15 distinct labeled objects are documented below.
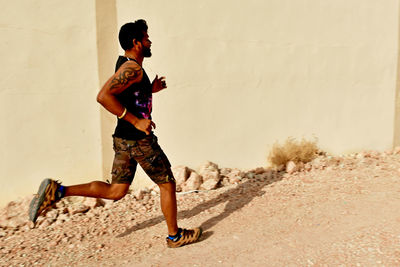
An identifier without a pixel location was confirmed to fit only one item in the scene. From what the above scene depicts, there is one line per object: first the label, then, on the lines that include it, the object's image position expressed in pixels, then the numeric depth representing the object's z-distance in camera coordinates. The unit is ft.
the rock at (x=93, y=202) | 12.96
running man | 8.57
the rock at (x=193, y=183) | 14.32
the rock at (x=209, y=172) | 14.69
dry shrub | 16.11
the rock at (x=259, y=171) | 15.93
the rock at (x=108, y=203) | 13.02
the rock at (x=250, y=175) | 15.51
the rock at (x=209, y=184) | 14.37
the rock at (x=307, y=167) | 15.85
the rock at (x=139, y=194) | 13.61
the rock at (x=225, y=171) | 15.39
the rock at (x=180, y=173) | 14.44
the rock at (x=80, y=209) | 12.54
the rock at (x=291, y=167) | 15.51
